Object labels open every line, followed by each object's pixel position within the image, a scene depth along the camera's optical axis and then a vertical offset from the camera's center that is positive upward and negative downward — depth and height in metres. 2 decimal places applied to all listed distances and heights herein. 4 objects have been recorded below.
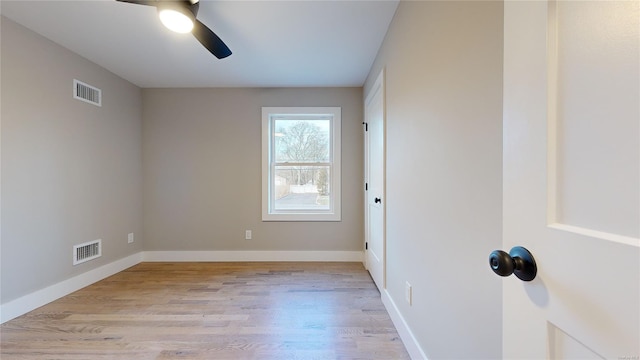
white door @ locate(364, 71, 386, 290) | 2.34 -0.04
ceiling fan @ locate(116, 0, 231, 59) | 1.63 +1.06
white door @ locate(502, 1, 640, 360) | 0.36 +0.01
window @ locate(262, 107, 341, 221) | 3.53 +0.19
